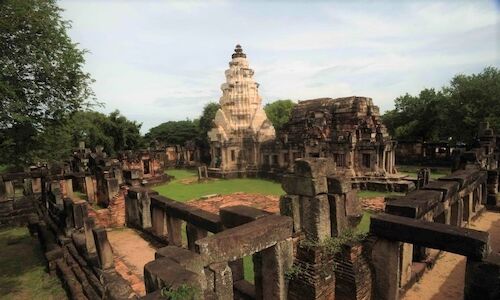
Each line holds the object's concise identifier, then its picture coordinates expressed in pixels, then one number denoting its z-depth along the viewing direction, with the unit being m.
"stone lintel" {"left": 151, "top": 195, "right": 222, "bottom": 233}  6.46
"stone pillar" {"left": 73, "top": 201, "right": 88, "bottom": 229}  9.18
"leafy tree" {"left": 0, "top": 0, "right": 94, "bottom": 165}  7.02
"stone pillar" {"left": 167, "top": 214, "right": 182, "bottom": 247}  8.91
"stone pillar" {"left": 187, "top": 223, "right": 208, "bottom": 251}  7.41
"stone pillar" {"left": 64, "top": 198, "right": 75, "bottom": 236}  9.50
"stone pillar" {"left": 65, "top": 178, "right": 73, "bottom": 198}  17.39
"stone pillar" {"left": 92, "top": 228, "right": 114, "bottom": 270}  7.68
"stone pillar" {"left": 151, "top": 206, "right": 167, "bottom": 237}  9.89
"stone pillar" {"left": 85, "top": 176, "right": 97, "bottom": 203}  18.02
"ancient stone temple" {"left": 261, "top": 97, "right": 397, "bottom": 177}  21.56
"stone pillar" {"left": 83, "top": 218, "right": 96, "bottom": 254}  8.60
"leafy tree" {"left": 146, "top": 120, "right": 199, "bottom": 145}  55.19
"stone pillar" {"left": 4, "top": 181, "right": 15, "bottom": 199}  15.88
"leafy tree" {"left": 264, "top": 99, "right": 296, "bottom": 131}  53.02
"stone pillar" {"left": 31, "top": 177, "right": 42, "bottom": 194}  18.72
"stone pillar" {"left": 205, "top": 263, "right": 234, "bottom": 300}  4.04
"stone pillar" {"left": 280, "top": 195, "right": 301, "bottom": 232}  5.15
